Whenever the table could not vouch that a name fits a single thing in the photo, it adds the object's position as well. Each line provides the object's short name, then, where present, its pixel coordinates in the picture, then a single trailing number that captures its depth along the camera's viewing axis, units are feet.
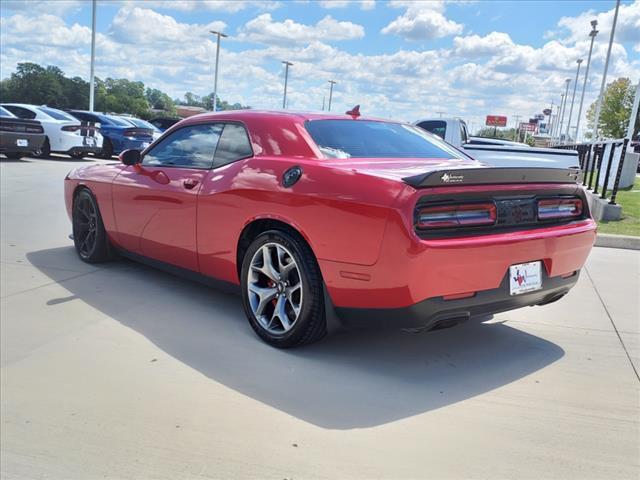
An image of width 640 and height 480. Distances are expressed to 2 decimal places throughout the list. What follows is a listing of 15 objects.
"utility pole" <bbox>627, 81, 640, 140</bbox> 59.82
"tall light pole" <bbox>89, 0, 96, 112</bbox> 112.68
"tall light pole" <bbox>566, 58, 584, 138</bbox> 191.93
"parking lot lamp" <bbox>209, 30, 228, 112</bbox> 152.46
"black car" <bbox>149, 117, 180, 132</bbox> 82.17
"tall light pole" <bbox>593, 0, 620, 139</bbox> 115.69
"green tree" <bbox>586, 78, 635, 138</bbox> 194.80
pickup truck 29.76
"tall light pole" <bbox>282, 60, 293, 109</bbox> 191.50
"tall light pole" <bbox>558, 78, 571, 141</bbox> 264.31
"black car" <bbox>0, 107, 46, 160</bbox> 46.01
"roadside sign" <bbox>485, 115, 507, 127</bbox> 214.69
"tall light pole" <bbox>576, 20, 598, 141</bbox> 139.87
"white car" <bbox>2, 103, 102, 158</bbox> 52.21
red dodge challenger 9.37
